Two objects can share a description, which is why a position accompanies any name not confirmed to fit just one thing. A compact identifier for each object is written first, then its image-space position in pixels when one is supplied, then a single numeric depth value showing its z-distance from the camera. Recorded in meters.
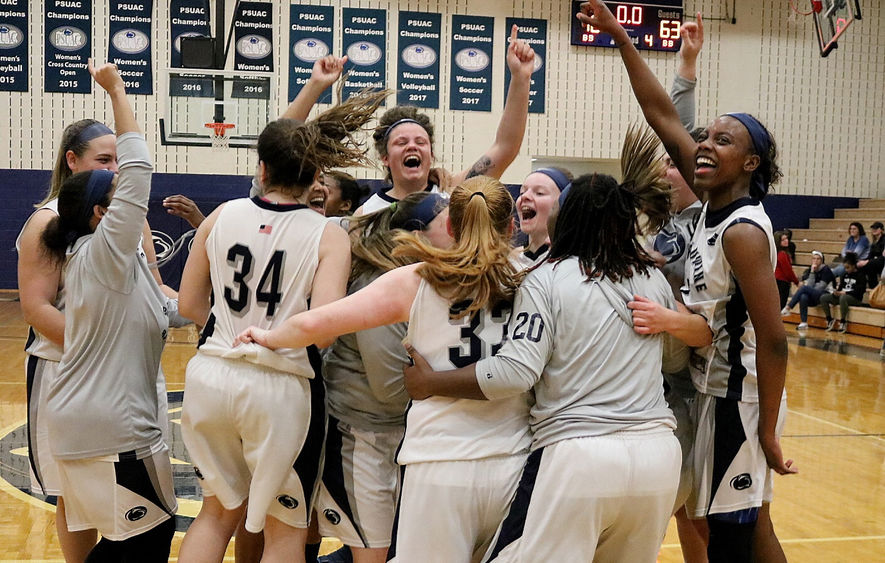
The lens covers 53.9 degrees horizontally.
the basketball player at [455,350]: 2.28
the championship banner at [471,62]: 14.88
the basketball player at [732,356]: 2.68
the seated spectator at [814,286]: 13.59
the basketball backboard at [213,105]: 10.48
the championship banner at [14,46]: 13.76
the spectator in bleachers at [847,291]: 13.08
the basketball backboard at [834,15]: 12.58
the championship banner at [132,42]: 13.90
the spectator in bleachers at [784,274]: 13.34
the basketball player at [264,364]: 2.66
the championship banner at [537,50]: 15.13
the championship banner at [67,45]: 13.82
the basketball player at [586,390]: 2.25
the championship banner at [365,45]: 14.48
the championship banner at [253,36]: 14.08
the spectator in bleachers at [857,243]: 13.67
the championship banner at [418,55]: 14.69
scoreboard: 14.91
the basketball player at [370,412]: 2.78
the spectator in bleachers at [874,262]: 13.13
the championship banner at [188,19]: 13.93
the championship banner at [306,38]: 14.28
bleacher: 15.28
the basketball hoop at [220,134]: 10.57
